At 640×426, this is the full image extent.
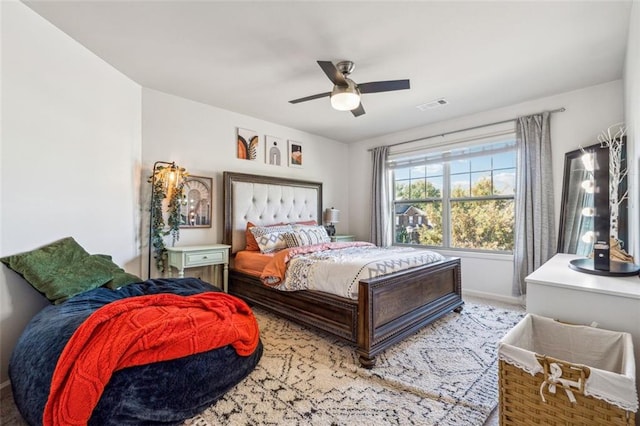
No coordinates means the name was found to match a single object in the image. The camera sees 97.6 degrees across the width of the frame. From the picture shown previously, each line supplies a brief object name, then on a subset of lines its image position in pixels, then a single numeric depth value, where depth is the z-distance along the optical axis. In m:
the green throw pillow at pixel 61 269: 1.90
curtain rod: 3.47
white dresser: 1.38
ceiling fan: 2.40
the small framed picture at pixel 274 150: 4.44
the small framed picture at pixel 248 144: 4.11
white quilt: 2.38
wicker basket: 1.08
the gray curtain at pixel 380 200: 5.02
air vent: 3.64
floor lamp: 3.17
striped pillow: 3.58
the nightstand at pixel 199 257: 3.11
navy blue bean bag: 1.37
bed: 2.23
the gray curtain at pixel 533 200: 3.47
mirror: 3.14
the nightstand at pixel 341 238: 4.78
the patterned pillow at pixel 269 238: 3.55
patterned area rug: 1.62
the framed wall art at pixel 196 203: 3.56
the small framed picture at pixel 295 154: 4.77
